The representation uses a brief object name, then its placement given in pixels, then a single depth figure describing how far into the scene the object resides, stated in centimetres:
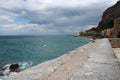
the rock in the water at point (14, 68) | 1294
